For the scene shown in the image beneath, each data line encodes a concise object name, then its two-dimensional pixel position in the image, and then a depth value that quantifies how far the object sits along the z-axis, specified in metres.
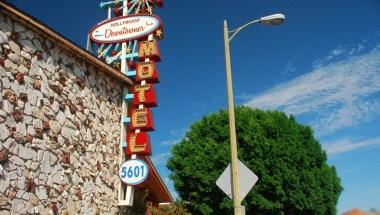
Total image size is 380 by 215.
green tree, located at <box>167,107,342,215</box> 24.19
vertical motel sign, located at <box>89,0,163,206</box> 15.50
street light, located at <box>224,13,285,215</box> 10.60
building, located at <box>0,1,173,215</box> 11.07
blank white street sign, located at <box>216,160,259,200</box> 10.61
